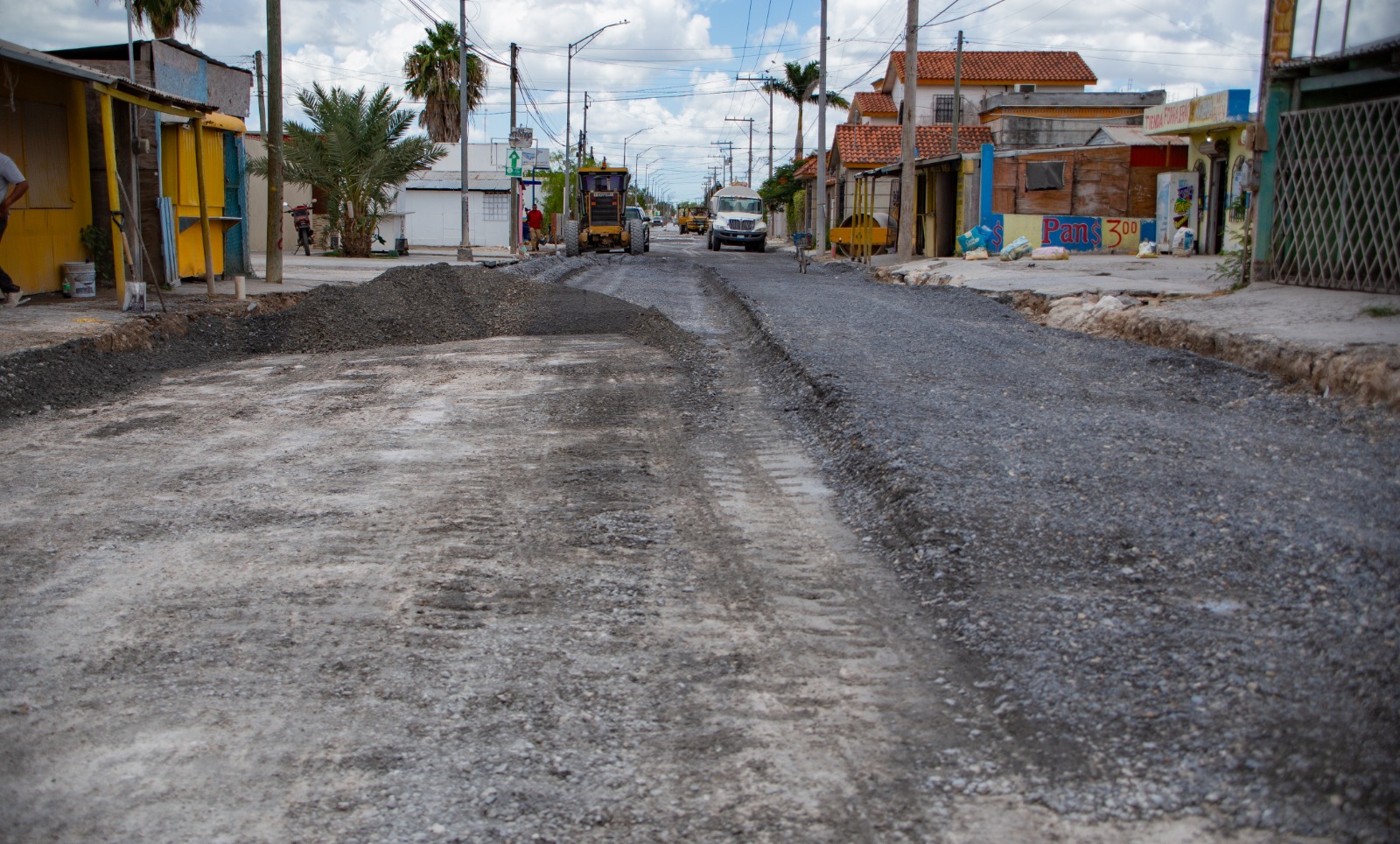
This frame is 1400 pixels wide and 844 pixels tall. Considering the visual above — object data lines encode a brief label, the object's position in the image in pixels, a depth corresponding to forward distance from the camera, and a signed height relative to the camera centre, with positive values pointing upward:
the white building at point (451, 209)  47.66 +1.54
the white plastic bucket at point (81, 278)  13.73 -0.46
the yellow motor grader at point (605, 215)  41.19 +1.21
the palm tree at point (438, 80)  52.69 +7.67
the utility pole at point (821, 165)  39.03 +3.03
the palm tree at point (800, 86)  72.19 +10.52
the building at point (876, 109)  67.56 +8.50
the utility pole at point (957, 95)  42.56 +6.16
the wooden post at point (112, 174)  12.41 +0.72
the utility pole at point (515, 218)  37.00 +0.97
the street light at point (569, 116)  56.88 +6.66
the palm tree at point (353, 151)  32.06 +2.61
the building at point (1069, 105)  56.15 +7.48
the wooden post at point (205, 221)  14.95 +0.28
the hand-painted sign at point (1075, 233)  29.80 +0.66
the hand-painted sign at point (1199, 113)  24.66 +3.34
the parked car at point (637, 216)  42.91 +1.29
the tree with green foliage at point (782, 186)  65.88 +3.88
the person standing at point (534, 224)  43.15 +0.92
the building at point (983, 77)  66.31 +10.32
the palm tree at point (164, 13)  33.31 +6.71
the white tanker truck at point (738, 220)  50.34 +1.40
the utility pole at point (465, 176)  31.59 +2.02
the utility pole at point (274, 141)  18.42 +1.71
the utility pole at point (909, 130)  29.33 +3.22
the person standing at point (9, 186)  11.80 +0.54
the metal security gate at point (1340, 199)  11.95 +0.70
